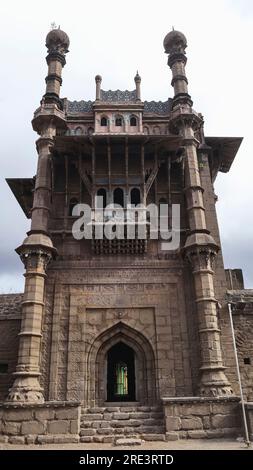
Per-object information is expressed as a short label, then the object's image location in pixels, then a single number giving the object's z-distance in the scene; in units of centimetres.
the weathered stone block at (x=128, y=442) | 1009
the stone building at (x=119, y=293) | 1189
